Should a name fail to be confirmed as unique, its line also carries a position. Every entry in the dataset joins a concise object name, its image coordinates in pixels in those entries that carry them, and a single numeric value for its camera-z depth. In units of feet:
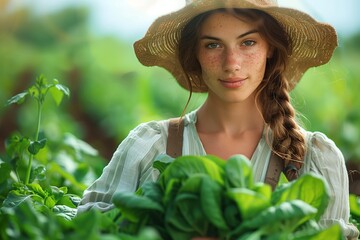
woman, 9.24
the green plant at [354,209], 10.55
